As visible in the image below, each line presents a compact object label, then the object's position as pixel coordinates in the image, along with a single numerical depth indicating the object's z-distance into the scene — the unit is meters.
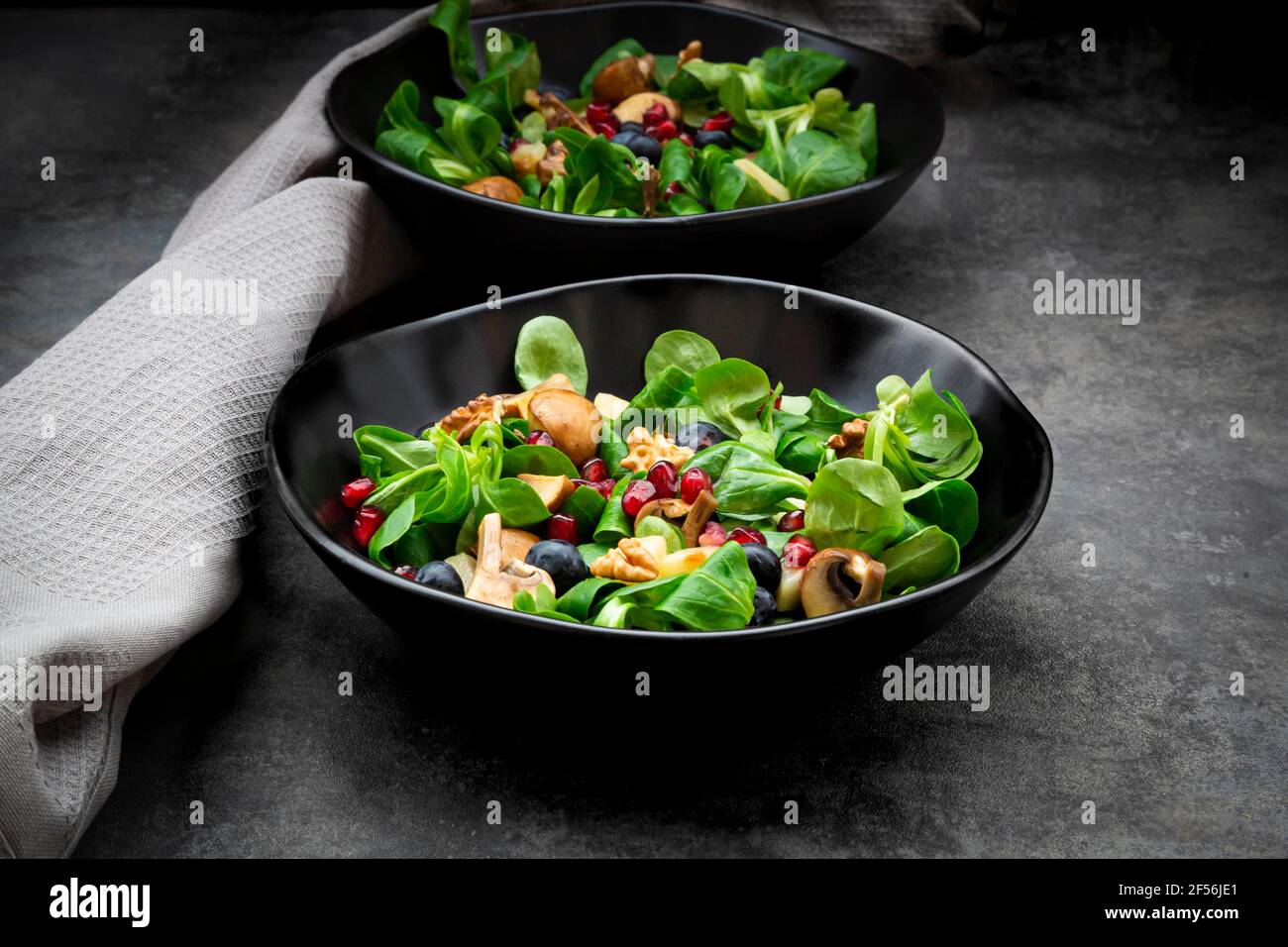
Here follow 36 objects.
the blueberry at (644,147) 0.88
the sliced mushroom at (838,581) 0.66
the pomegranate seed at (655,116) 0.91
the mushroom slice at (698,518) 0.69
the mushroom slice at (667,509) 0.69
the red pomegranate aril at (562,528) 0.70
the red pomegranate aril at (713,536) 0.69
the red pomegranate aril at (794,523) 0.70
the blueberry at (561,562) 0.68
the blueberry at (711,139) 0.90
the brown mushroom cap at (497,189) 0.85
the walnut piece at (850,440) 0.72
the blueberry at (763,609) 0.66
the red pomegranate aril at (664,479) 0.70
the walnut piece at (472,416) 0.73
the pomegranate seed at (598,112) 0.92
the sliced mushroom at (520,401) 0.74
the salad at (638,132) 0.85
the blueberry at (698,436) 0.73
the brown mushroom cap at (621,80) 0.94
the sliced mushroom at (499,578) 0.66
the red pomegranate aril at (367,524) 0.69
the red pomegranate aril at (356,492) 0.71
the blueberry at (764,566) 0.67
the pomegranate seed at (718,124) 0.91
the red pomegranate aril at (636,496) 0.70
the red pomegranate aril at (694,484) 0.70
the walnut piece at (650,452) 0.72
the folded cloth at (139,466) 0.66
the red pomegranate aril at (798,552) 0.68
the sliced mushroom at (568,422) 0.73
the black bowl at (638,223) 0.81
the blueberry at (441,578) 0.67
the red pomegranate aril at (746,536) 0.68
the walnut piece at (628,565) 0.67
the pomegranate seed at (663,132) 0.91
